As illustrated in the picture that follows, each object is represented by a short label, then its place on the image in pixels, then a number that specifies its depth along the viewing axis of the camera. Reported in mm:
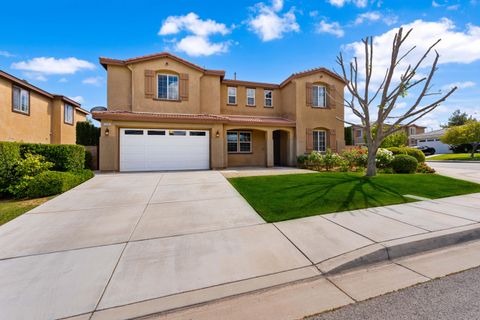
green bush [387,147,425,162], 14938
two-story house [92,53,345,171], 12734
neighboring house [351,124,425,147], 43534
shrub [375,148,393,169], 13008
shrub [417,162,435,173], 12777
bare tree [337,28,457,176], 9969
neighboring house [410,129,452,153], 37531
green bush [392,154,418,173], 12172
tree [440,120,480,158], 23962
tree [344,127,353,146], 24612
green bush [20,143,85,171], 8328
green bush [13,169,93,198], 7152
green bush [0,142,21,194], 7180
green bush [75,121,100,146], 15930
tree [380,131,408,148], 23850
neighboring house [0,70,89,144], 12911
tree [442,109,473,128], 46906
